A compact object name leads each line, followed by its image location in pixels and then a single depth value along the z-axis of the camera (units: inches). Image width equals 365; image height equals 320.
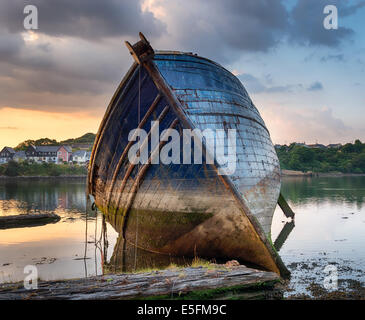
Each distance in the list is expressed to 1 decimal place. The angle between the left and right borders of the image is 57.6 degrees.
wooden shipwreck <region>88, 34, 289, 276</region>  286.2
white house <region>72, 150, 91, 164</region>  3440.0
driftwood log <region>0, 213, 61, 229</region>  626.9
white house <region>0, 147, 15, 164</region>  3688.5
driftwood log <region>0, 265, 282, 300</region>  181.3
